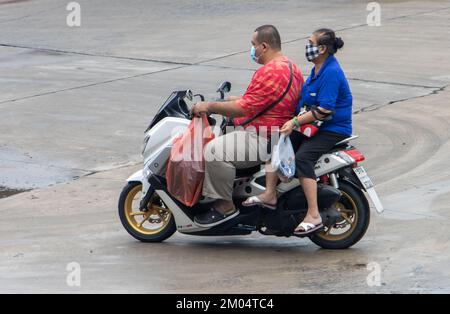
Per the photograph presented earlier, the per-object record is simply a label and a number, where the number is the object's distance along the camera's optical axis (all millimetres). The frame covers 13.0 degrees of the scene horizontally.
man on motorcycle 14687
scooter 14941
